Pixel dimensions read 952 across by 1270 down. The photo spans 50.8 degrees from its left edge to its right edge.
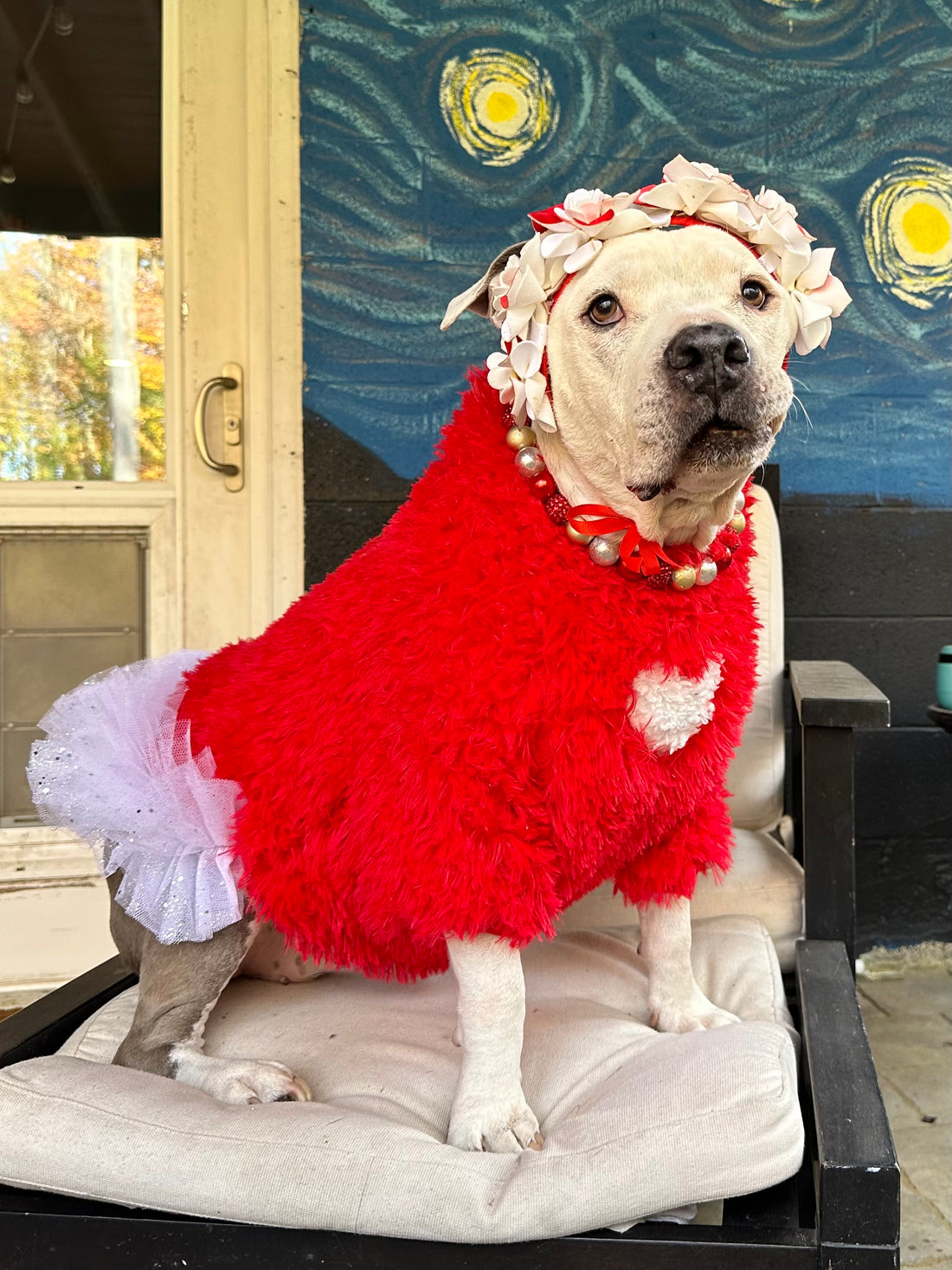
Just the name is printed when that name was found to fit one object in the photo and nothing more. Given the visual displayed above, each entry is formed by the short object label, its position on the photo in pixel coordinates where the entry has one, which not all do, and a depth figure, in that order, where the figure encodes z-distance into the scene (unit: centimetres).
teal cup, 182
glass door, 199
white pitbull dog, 80
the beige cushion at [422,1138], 75
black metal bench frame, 75
